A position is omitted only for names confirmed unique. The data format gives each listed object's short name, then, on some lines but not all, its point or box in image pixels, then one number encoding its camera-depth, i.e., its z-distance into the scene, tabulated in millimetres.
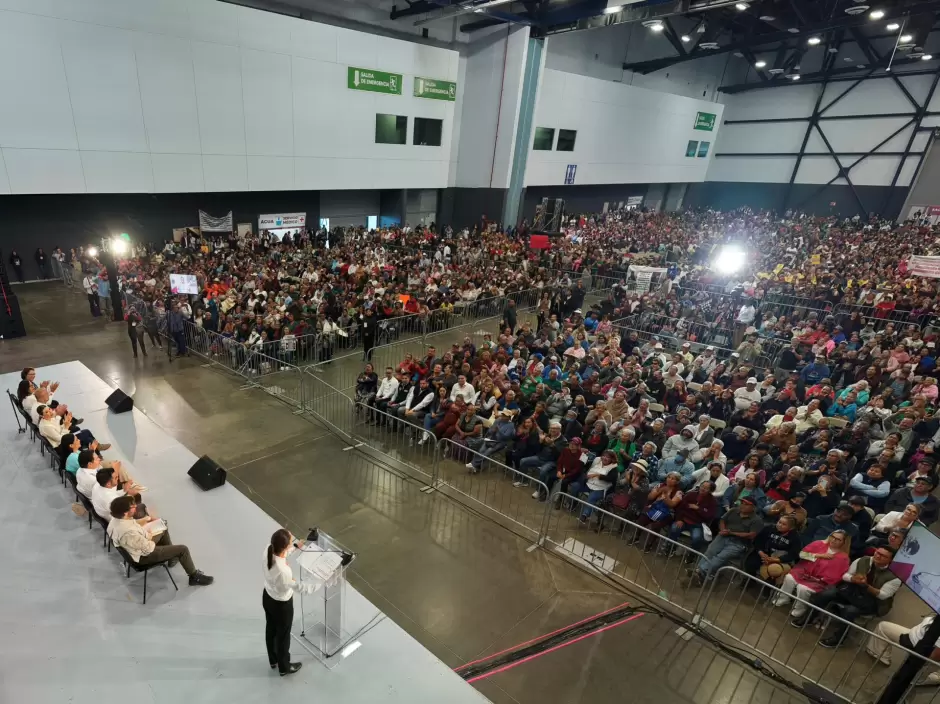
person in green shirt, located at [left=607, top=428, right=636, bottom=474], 7203
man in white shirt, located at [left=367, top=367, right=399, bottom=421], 9484
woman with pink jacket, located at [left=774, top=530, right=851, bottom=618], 5238
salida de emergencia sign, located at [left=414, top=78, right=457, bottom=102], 24500
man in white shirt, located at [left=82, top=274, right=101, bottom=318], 14273
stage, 4254
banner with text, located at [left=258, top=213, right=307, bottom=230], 23859
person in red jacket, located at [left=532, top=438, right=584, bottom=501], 7152
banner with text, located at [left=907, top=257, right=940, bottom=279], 12984
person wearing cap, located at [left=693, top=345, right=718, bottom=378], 10281
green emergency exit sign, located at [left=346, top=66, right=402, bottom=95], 21969
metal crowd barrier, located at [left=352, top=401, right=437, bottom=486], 8336
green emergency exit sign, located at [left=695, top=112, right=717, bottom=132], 38375
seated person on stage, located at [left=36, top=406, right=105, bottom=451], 6352
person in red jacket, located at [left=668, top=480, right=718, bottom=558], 6160
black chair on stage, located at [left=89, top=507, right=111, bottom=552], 5112
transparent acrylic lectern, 4242
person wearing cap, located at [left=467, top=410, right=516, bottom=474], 8023
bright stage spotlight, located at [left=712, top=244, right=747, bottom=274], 18594
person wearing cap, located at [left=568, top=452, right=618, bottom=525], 6977
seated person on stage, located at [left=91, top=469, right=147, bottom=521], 4855
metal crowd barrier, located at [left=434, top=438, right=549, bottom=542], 7195
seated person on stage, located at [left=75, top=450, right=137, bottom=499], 5211
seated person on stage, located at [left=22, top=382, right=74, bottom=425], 6895
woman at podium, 3828
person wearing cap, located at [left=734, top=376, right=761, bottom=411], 8741
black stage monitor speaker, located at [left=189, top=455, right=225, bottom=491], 6875
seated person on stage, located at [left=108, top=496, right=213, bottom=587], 4488
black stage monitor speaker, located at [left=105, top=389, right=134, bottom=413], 8812
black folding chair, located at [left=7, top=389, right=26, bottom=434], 7521
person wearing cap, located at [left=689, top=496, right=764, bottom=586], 5766
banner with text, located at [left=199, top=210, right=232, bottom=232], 21922
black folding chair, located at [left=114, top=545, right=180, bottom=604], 4759
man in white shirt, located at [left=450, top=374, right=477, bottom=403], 8898
